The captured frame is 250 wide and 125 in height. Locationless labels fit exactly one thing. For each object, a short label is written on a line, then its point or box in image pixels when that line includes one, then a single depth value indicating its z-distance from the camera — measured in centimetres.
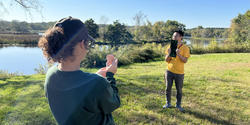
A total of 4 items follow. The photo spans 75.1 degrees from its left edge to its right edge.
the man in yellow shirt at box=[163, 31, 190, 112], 386
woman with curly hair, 99
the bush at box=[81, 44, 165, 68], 1303
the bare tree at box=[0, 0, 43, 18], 900
